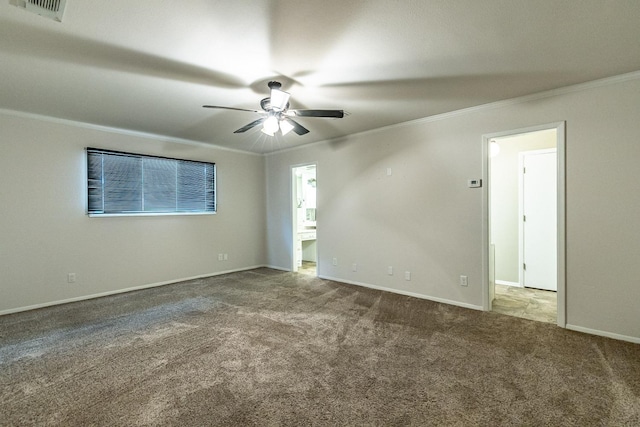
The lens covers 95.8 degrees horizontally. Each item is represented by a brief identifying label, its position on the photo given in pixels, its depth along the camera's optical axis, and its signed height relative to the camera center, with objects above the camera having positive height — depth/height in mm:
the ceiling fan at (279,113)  2650 +979
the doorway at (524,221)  4254 -178
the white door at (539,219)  4305 -146
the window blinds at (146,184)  4207 +461
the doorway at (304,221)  5820 -239
